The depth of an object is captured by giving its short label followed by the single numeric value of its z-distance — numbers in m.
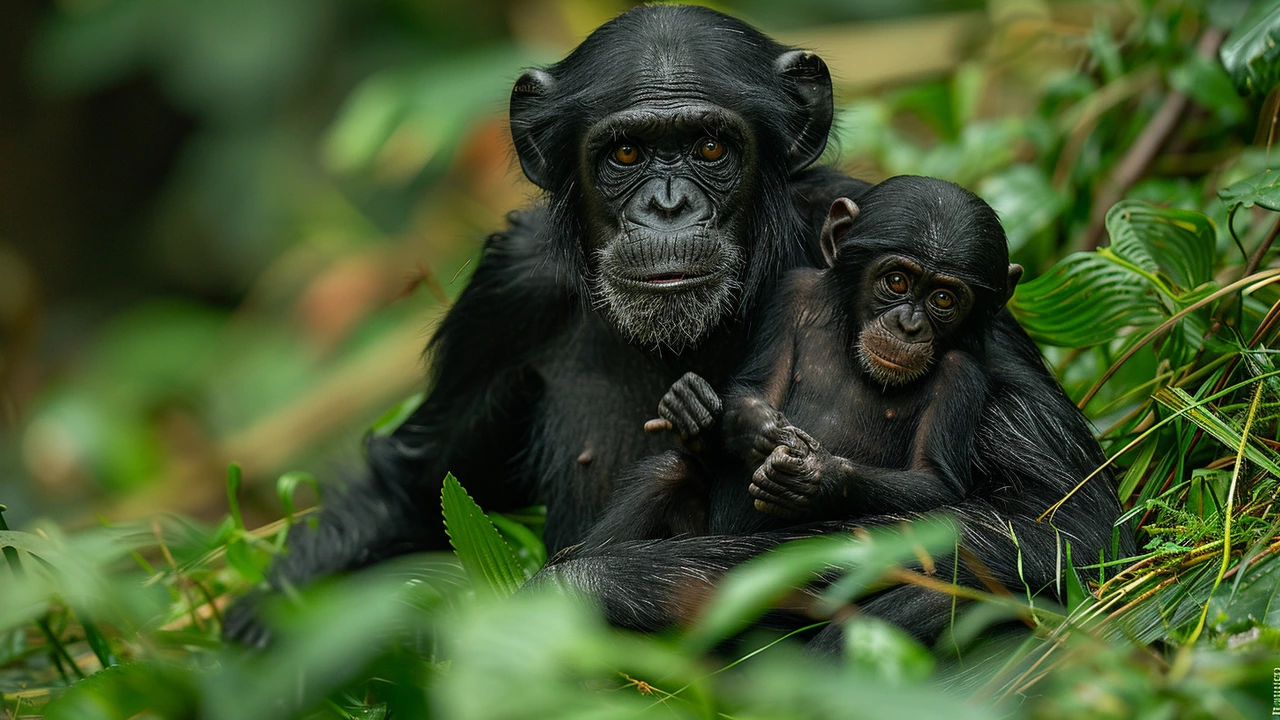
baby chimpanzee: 6.54
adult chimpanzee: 7.43
